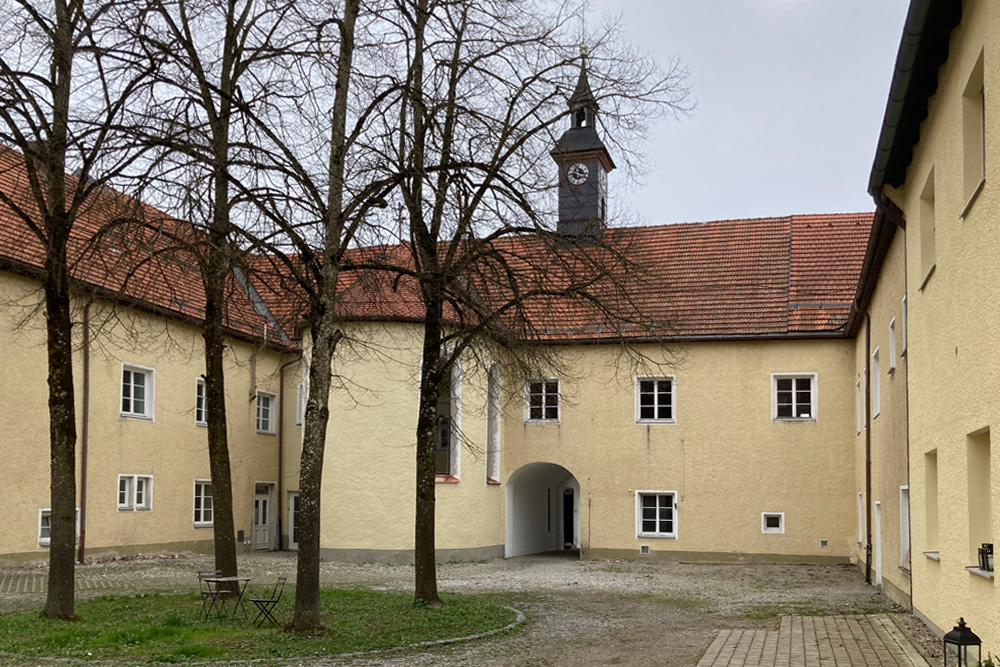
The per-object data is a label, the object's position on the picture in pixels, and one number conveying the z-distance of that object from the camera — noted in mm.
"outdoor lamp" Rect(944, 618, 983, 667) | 7477
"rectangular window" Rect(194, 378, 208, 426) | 25125
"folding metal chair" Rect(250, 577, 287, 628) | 12422
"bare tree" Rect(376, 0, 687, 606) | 13453
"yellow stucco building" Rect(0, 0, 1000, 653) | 19797
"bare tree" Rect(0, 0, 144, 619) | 11688
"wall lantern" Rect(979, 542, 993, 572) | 8797
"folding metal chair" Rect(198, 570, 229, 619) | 13220
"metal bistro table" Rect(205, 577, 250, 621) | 13173
